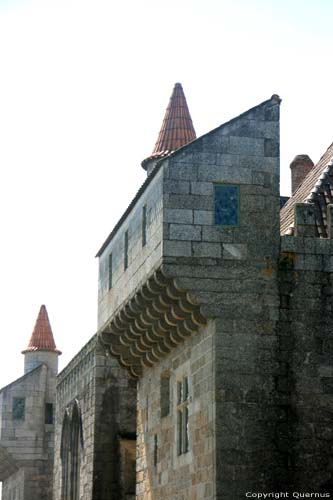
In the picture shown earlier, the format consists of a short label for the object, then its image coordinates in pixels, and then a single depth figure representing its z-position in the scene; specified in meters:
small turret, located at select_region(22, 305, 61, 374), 43.62
